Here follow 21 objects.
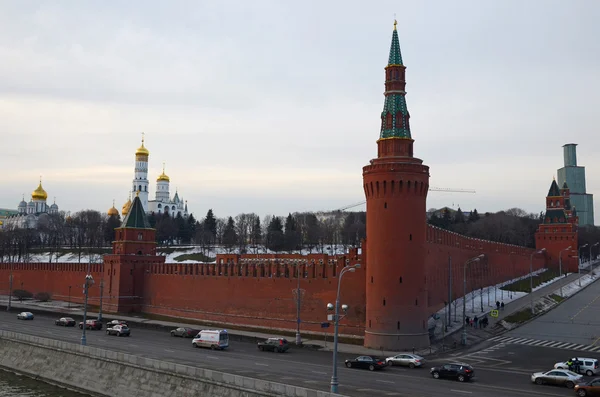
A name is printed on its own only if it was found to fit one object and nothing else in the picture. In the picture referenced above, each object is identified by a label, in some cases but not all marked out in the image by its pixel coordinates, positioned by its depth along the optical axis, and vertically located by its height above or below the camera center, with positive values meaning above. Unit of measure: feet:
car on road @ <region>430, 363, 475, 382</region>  109.29 -20.21
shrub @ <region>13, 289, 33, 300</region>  296.10 -19.16
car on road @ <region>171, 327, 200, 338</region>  174.09 -21.67
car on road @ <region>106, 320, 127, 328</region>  184.55 -20.34
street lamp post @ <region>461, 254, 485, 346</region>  159.53 -20.44
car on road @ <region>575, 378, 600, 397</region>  96.48 -20.07
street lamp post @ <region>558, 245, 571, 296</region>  321.42 +2.58
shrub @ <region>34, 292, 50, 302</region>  285.43 -19.63
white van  147.74 -20.14
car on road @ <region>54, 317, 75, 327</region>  200.47 -21.95
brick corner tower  150.30 +6.51
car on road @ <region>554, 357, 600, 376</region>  119.85 -20.44
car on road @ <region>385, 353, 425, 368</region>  126.33 -20.97
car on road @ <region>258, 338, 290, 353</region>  146.20 -21.03
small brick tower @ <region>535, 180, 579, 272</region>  357.20 +16.11
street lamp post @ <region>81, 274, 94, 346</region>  139.74 -7.06
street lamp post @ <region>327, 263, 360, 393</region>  83.51 -16.58
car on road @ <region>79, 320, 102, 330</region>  190.39 -21.60
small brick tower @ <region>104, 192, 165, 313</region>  237.25 -2.40
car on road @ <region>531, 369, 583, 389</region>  106.11 -20.35
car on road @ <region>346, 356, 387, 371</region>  121.49 -20.81
